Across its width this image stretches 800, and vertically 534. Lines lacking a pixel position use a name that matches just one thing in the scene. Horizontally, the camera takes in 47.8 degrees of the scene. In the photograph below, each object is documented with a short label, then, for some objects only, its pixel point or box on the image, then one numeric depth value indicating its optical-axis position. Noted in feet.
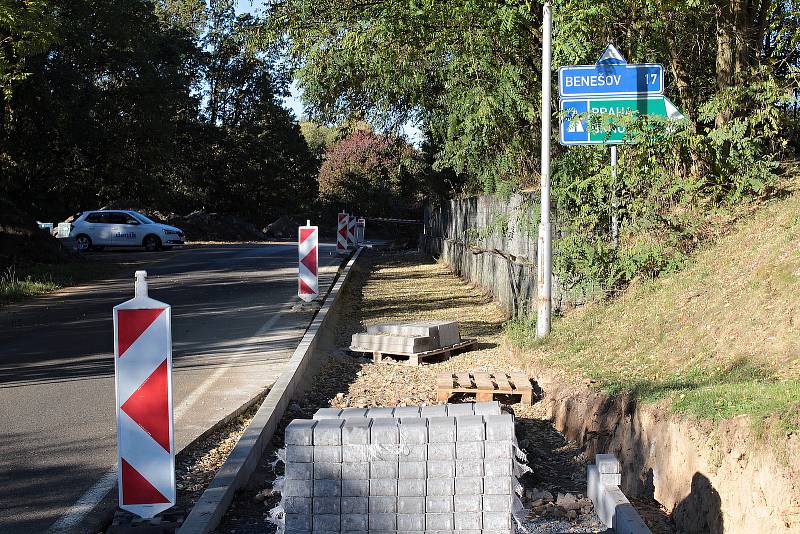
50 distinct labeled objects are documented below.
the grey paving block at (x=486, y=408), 17.74
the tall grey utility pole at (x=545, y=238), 37.19
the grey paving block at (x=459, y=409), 17.72
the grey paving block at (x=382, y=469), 15.48
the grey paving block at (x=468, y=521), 15.60
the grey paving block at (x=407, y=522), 15.55
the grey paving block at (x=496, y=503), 15.61
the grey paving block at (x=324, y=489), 15.55
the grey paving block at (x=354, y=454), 15.47
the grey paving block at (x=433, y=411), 17.58
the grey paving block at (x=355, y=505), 15.52
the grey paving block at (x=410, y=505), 15.52
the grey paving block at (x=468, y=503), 15.61
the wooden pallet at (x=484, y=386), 29.17
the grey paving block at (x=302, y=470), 15.52
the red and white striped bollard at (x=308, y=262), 50.08
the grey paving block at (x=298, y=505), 15.57
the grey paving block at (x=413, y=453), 15.44
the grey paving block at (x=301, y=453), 15.48
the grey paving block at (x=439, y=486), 15.57
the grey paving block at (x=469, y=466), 15.60
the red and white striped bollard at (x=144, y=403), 16.47
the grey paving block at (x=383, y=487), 15.53
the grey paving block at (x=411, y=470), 15.48
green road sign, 36.14
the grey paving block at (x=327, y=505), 15.55
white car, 107.55
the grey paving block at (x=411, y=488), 15.52
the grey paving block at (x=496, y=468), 15.58
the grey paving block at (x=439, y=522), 15.56
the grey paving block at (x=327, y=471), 15.51
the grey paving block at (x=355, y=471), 15.51
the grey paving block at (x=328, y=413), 18.17
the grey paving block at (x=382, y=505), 15.49
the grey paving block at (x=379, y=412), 17.63
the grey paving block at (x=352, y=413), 17.70
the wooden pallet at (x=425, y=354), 36.42
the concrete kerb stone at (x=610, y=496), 16.26
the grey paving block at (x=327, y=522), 15.53
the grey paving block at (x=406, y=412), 17.67
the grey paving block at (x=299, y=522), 15.60
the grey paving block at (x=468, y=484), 15.61
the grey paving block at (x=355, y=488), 15.53
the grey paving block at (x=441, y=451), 15.51
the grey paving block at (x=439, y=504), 15.55
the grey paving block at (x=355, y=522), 15.52
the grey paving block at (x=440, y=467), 15.56
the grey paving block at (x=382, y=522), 15.49
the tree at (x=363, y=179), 179.63
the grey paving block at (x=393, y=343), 36.70
